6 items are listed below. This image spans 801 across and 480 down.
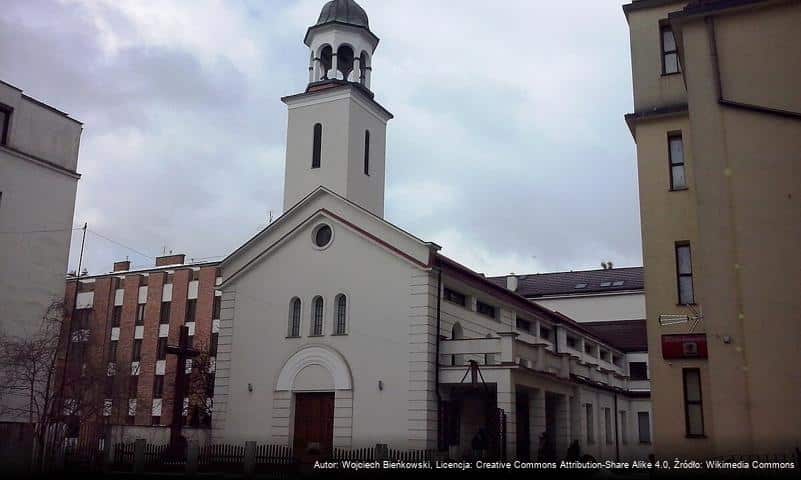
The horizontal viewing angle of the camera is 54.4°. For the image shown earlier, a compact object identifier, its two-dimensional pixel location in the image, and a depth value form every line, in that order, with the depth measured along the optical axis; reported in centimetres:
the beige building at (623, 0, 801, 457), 1733
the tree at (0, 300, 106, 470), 3008
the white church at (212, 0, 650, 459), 2977
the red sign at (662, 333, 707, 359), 2173
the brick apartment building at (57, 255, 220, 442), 6150
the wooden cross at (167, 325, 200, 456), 2820
